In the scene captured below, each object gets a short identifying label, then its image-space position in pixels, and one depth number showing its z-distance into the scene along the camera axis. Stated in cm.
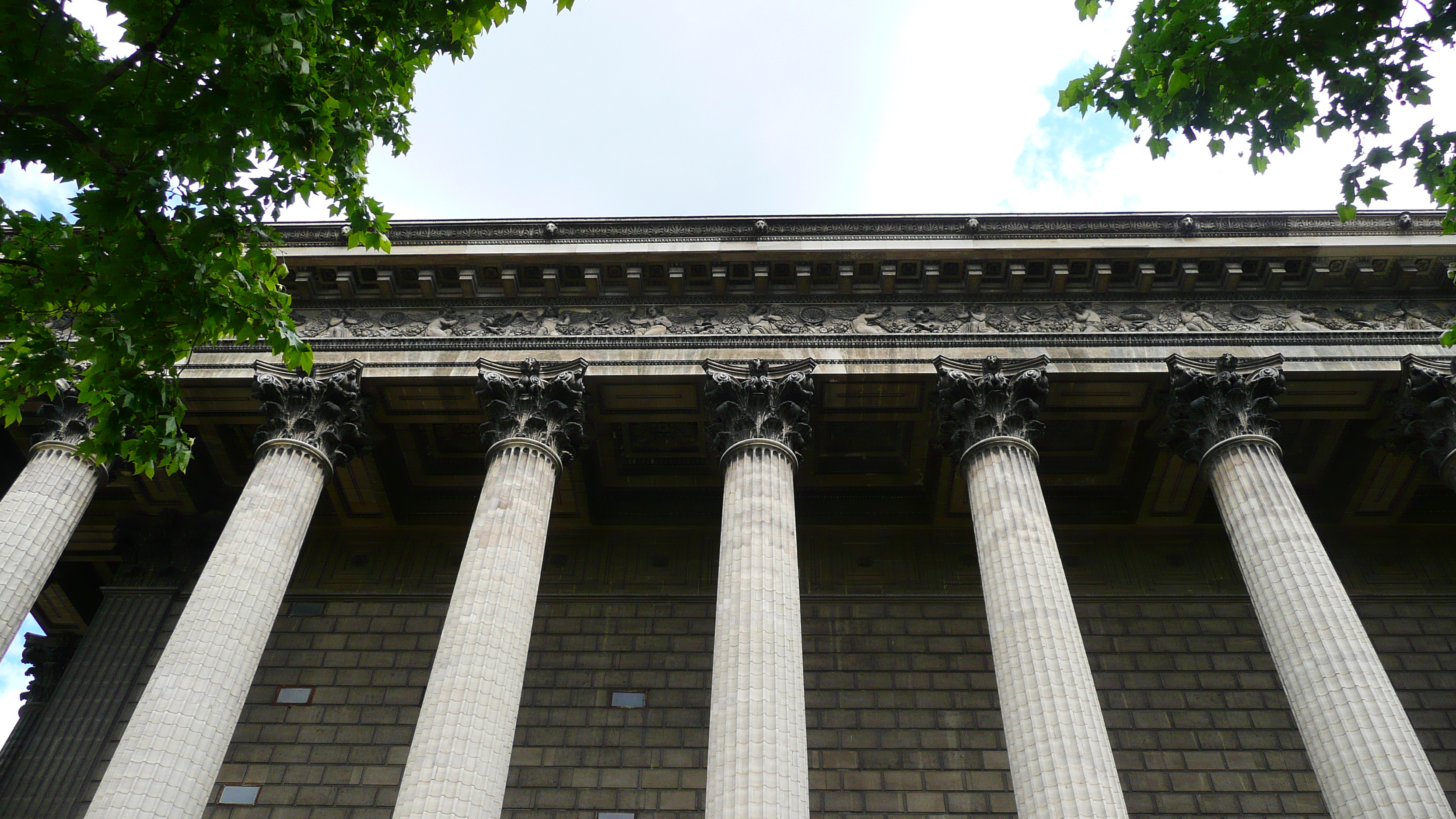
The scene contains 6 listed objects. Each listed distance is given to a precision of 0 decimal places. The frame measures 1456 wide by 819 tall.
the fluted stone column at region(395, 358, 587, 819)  1208
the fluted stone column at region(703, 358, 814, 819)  1186
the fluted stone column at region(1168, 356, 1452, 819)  1184
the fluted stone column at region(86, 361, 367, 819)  1223
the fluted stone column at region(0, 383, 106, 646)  1414
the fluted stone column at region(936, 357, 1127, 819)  1171
